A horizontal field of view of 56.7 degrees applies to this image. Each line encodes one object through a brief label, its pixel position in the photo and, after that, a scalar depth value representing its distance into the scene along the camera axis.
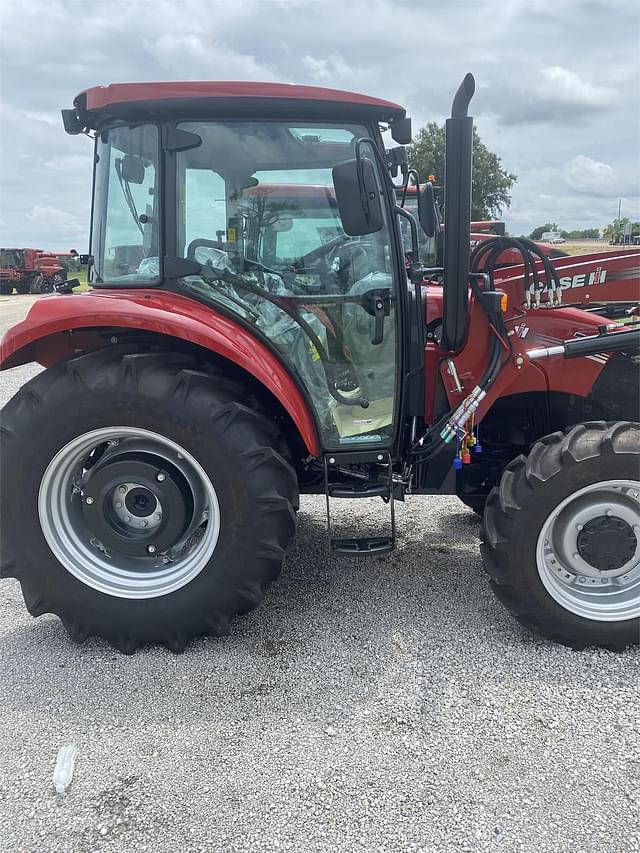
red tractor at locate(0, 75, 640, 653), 2.34
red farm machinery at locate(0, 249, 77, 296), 26.53
